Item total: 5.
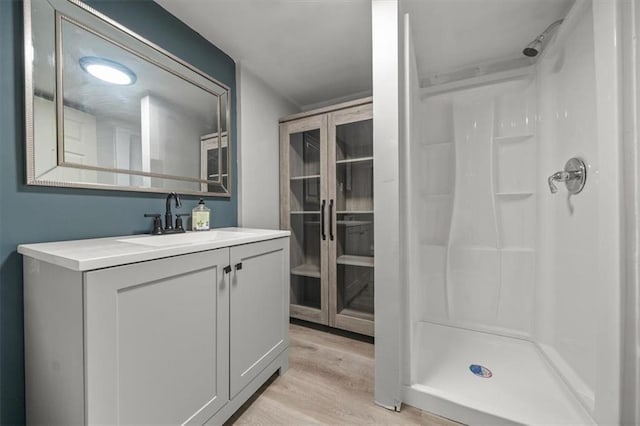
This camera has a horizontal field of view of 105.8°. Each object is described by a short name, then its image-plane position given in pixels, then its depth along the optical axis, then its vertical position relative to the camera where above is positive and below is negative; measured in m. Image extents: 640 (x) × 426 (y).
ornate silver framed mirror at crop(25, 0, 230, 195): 0.99 +0.52
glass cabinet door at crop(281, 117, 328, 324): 2.08 +0.02
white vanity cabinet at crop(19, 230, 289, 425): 0.69 -0.43
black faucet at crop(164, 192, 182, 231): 1.36 +0.00
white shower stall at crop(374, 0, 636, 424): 0.96 -0.16
